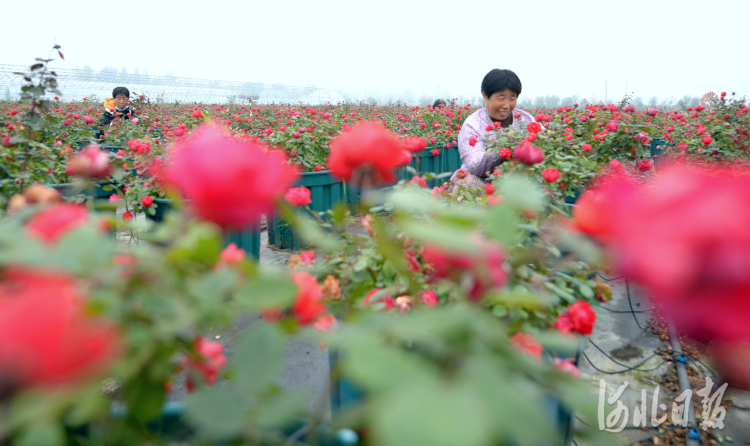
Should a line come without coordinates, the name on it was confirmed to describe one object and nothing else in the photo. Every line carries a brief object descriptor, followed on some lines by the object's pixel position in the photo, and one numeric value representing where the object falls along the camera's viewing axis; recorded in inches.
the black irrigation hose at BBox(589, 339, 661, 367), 65.0
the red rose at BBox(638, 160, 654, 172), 65.4
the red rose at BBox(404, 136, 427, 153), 31.3
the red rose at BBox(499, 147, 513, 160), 55.7
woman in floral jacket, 85.9
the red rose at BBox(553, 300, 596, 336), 24.8
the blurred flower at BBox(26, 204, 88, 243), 11.2
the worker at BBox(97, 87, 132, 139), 159.2
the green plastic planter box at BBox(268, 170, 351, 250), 101.7
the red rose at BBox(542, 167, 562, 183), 37.9
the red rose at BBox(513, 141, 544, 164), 30.4
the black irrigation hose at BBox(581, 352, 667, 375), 62.3
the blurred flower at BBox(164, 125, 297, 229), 9.8
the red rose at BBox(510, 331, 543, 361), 19.6
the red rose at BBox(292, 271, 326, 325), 15.1
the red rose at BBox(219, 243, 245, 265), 14.4
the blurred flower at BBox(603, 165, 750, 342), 7.1
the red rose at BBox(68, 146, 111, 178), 19.6
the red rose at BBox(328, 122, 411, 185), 14.2
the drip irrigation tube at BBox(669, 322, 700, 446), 48.8
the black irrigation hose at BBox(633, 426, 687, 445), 50.0
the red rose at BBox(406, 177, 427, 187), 35.4
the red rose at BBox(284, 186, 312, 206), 32.9
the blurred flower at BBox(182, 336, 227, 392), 13.1
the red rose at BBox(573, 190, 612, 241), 8.5
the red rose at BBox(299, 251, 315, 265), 29.9
